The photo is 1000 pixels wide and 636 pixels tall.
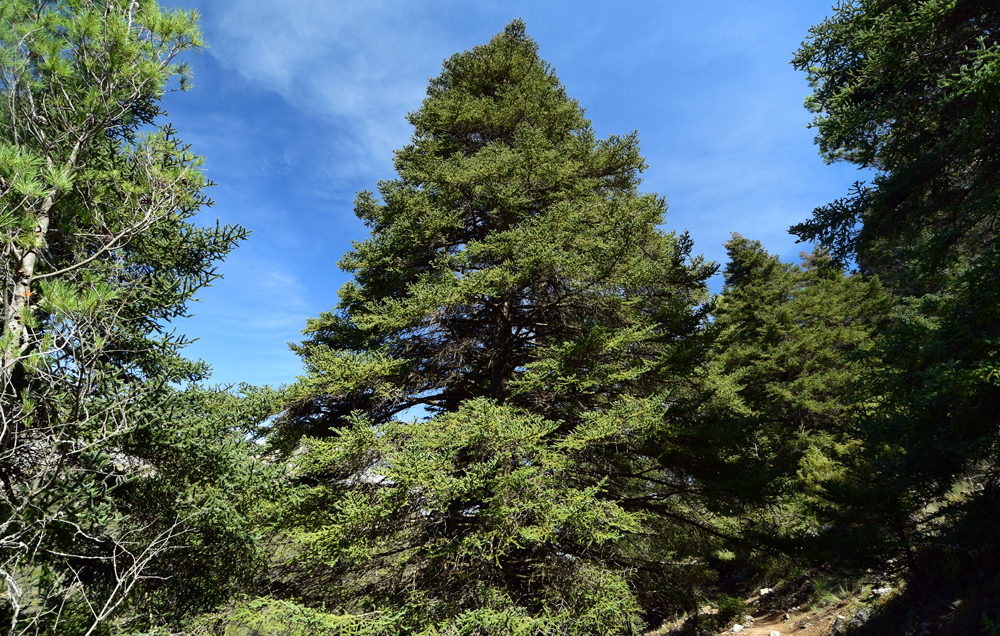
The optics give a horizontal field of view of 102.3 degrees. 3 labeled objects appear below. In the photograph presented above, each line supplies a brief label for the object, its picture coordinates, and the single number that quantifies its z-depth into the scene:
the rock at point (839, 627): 8.70
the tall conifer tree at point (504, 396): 5.50
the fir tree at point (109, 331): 4.32
